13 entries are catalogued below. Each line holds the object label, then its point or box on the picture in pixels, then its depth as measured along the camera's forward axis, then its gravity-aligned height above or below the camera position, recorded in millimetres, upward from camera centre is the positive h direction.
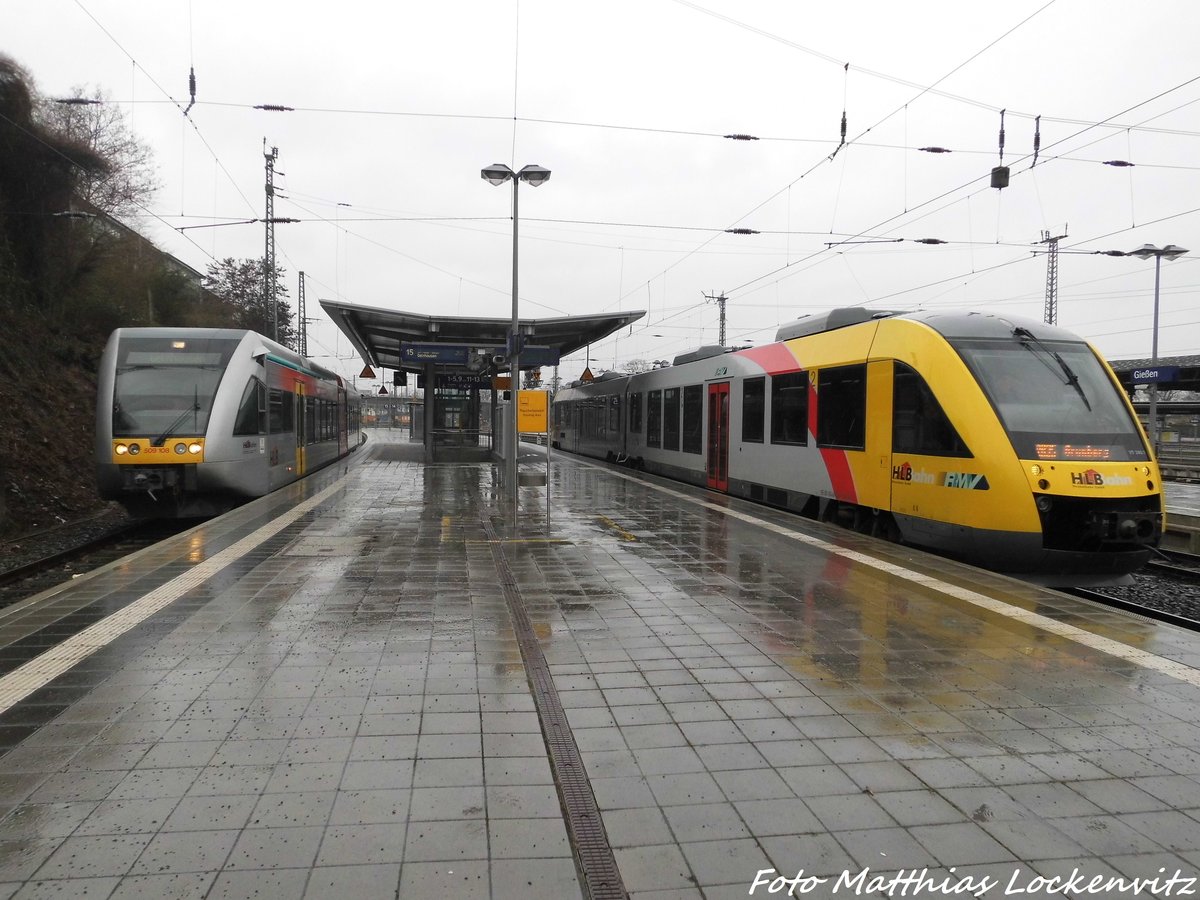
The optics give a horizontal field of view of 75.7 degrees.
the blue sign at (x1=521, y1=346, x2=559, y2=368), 23141 +2050
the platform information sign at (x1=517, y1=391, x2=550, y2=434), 13867 +209
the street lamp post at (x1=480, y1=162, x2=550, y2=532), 13359 +4228
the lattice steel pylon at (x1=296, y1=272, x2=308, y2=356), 39897 +4665
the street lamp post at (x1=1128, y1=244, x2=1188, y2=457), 20250 +4878
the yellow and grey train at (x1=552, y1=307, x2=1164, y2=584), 7590 -133
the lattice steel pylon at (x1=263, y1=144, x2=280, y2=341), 28359 +6162
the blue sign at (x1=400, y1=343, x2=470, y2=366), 21266 +1888
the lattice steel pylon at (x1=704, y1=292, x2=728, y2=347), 37469 +6157
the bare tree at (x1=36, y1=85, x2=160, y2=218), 23844 +8595
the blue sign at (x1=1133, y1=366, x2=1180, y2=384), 15758 +1242
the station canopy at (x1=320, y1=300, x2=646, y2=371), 18938 +2530
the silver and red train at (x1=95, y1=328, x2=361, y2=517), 11641 -45
